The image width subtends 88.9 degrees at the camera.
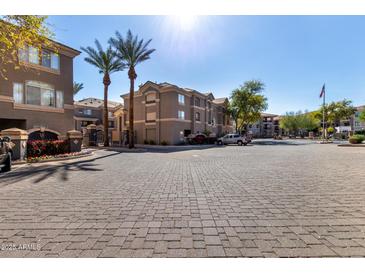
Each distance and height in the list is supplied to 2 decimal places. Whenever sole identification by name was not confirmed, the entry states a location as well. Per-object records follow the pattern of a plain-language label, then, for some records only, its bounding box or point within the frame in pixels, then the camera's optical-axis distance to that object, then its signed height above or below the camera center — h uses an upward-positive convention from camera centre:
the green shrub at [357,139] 26.27 -0.68
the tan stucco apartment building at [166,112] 30.09 +3.84
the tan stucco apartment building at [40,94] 15.27 +3.65
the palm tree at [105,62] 25.08 +9.86
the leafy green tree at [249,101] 45.00 +8.09
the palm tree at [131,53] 22.84 +10.12
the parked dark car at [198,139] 32.38 -0.85
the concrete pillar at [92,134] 26.98 +0.03
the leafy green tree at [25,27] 8.14 +4.98
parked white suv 31.55 -0.99
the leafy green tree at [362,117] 34.32 +3.28
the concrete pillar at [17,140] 10.94 -0.35
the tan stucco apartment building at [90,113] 47.47 +5.72
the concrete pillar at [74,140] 15.20 -0.49
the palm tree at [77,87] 41.21 +10.55
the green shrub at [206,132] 36.55 +0.33
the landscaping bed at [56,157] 11.63 -1.58
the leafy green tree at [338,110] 54.03 +7.08
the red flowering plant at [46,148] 12.38 -0.99
